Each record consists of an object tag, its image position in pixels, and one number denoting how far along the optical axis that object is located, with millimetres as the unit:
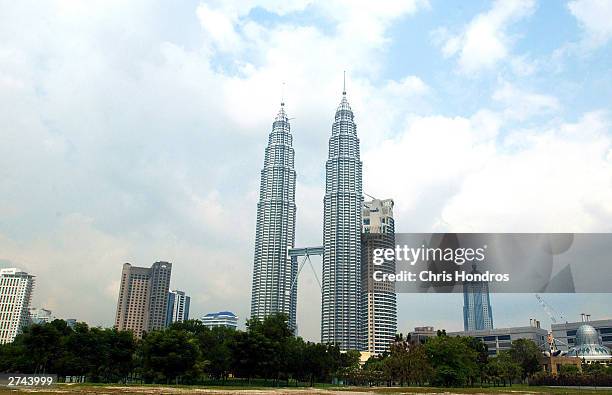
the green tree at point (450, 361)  90125
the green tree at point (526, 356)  123250
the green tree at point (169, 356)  77250
